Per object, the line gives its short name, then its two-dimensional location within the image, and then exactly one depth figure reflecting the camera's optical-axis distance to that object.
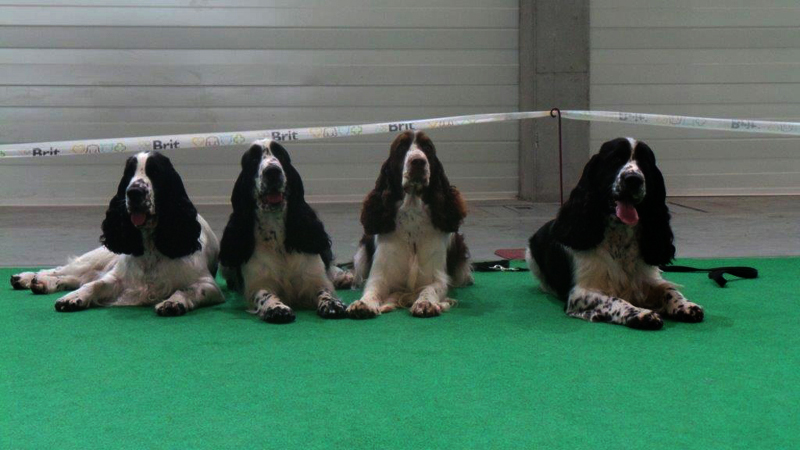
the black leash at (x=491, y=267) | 6.56
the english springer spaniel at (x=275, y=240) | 4.96
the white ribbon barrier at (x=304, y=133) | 7.21
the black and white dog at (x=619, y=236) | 4.69
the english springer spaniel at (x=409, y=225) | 5.12
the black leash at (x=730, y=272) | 5.75
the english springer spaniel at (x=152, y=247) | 5.02
